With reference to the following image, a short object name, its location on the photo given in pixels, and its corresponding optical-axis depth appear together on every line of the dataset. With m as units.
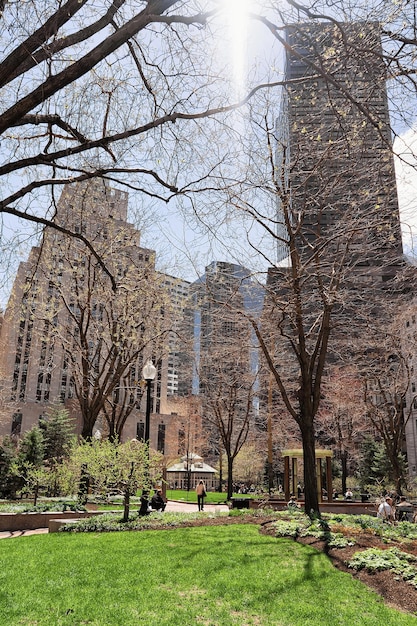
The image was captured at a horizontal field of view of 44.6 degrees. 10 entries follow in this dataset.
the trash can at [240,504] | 21.11
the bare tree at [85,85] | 4.90
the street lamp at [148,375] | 15.66
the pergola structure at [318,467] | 23.12
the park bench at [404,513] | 19.03
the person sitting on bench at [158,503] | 20.44
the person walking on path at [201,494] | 22.45
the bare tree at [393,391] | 25.41
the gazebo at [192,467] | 35.75
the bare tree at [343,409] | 33.31
